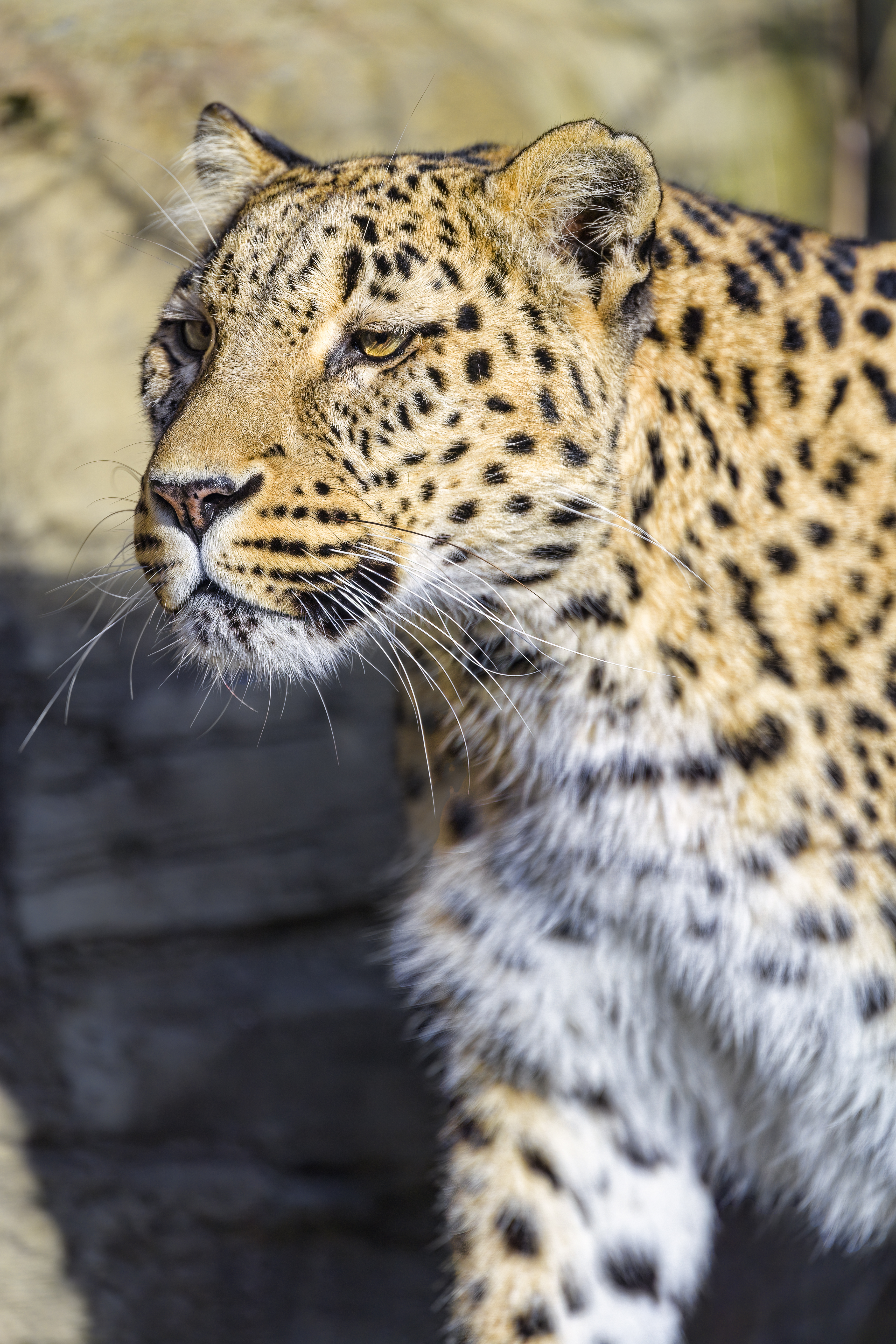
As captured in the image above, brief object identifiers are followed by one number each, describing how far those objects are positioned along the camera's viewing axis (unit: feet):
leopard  15.84
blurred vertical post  41.65
